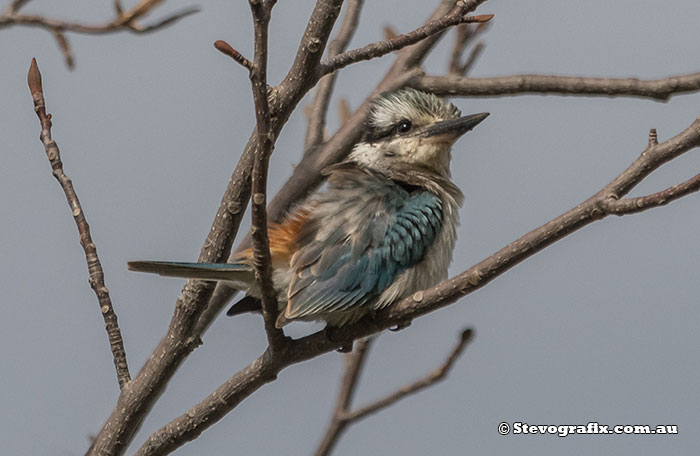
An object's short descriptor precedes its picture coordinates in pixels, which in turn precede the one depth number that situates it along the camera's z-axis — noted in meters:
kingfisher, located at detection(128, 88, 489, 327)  6.78
